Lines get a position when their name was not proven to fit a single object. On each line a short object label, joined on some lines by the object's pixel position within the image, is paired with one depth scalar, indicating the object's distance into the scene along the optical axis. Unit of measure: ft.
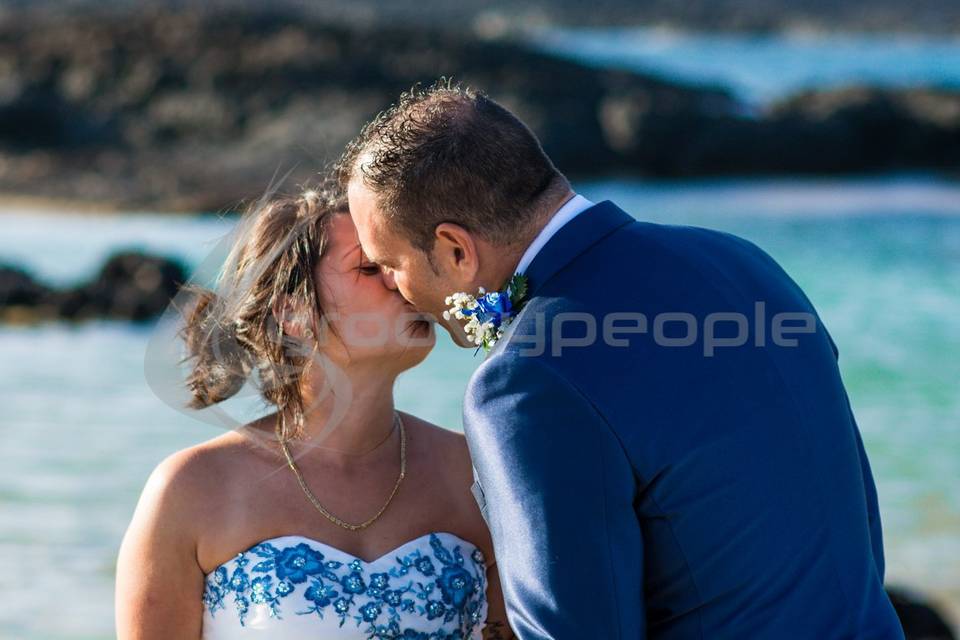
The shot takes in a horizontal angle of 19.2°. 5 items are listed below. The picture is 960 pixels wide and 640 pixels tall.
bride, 18.43
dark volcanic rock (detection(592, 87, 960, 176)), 149.85
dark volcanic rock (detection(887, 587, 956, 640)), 34.04
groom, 14.71
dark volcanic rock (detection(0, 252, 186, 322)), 84.06
